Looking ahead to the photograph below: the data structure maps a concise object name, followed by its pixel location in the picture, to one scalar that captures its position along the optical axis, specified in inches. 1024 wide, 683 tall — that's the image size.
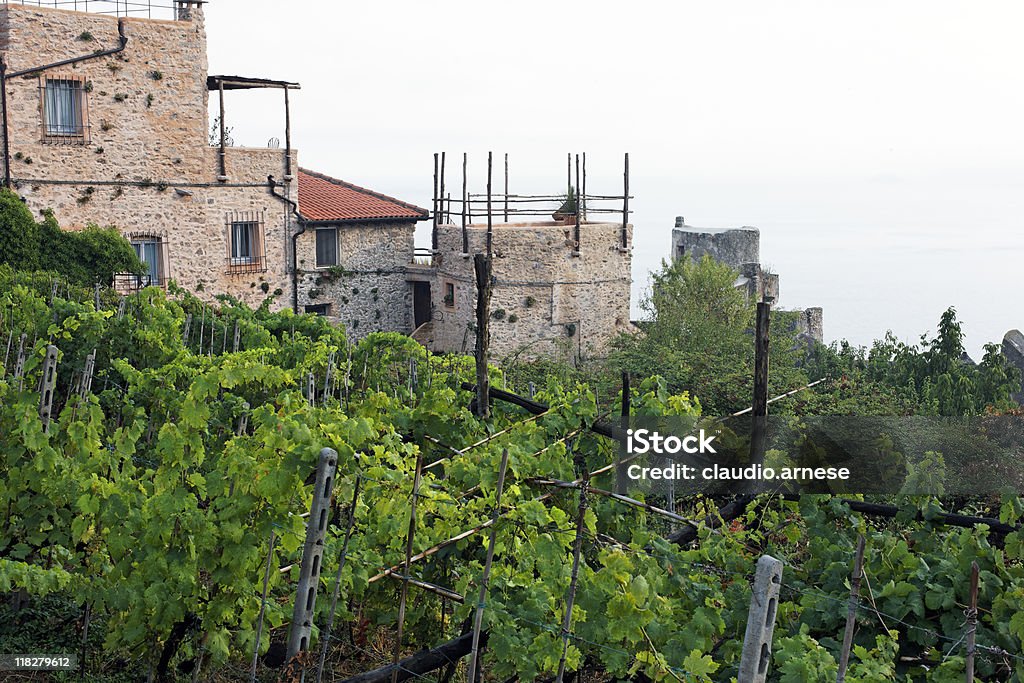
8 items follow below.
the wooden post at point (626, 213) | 1003.3
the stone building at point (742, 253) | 1135.0
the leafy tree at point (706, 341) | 764.6
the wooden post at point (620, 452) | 272.4
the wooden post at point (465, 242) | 958.4
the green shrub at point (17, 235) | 716.0
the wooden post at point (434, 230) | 999.6
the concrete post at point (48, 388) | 271.3
